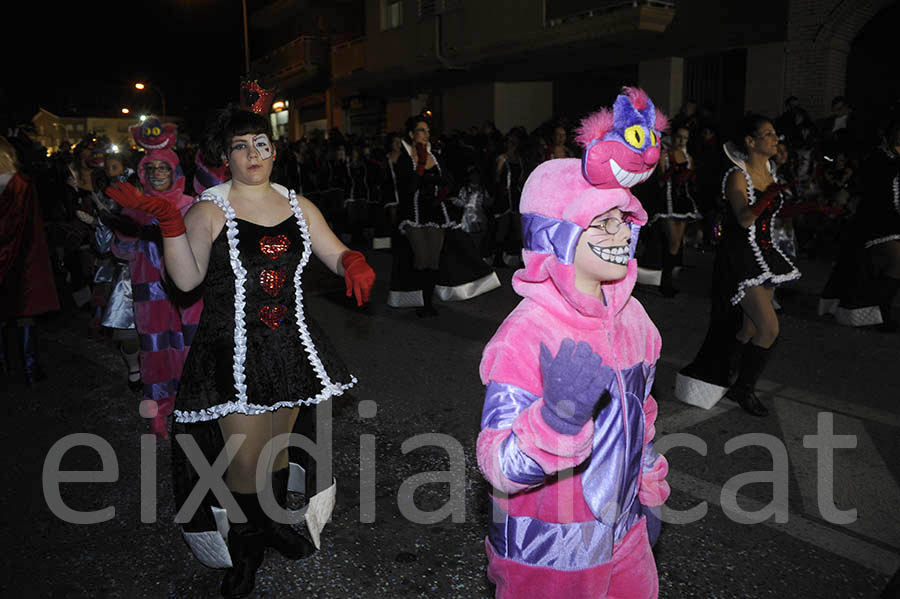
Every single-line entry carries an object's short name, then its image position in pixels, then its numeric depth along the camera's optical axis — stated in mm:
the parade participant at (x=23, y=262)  5727
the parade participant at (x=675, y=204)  9211
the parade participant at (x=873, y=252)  6715
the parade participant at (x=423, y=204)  8219
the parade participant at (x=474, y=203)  11031
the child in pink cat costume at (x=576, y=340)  1844
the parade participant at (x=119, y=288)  5656
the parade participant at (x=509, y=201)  11180
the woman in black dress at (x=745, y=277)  4852
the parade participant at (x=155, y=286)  4773
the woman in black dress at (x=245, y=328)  3105
